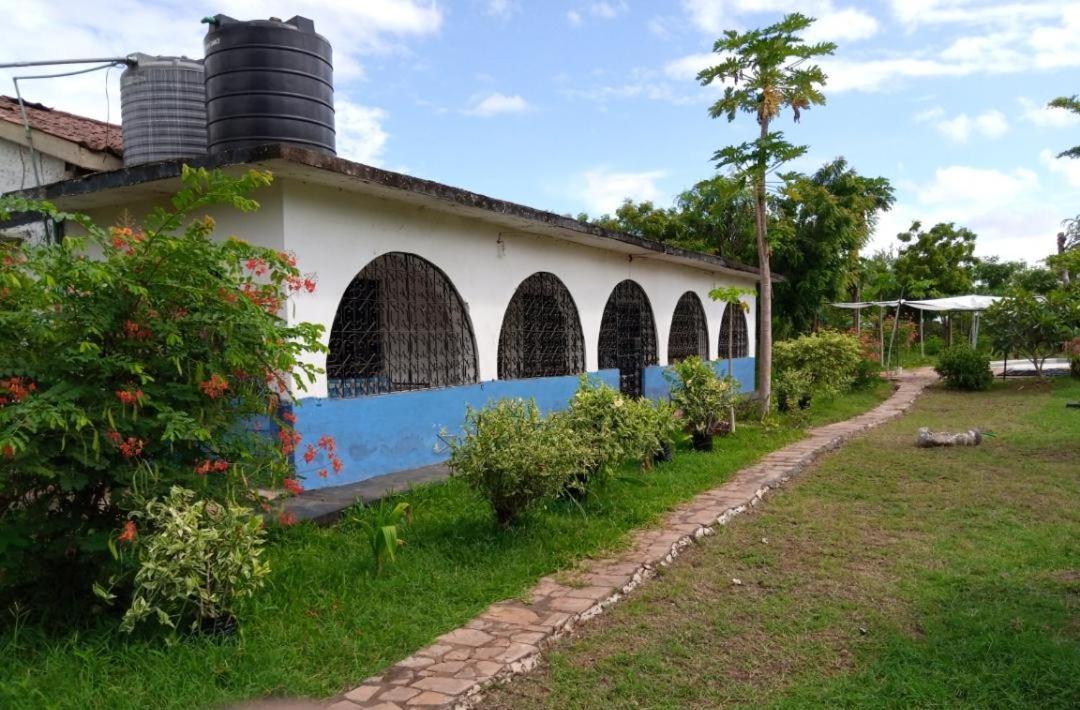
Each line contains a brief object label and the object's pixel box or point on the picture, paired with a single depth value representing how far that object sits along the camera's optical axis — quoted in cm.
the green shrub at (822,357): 1319
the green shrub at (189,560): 325
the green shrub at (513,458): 482
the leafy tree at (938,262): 2966
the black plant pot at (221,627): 343
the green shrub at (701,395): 843
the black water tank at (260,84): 636
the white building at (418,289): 600
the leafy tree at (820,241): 1822
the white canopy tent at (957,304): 1984
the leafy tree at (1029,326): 1648
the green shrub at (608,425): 592
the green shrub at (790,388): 1184
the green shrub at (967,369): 1730
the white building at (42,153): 723
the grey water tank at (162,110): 707
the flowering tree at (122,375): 322
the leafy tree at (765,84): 972
